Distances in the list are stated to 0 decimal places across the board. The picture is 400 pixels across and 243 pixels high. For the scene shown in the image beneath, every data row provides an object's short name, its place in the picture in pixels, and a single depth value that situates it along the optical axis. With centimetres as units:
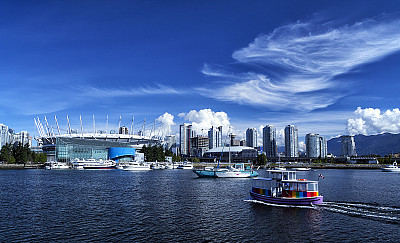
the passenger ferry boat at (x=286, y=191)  5113
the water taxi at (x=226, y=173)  12162
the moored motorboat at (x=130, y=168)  19762
